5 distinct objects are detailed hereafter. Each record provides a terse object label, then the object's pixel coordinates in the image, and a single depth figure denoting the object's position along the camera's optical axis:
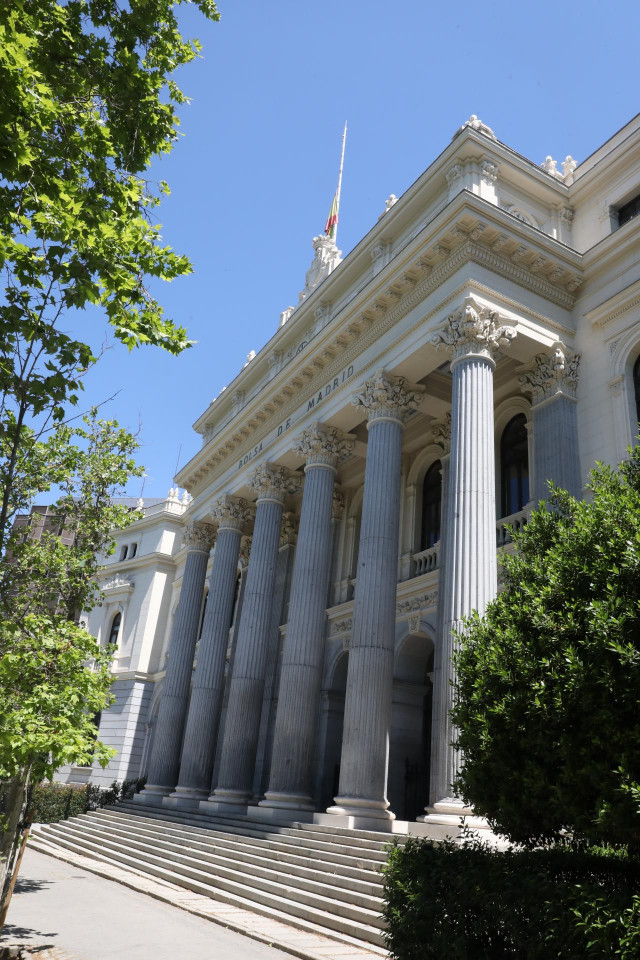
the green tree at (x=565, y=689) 6.18
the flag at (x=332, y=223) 28.86
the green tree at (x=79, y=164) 6.98
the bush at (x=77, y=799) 27.12
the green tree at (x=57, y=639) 8.20
